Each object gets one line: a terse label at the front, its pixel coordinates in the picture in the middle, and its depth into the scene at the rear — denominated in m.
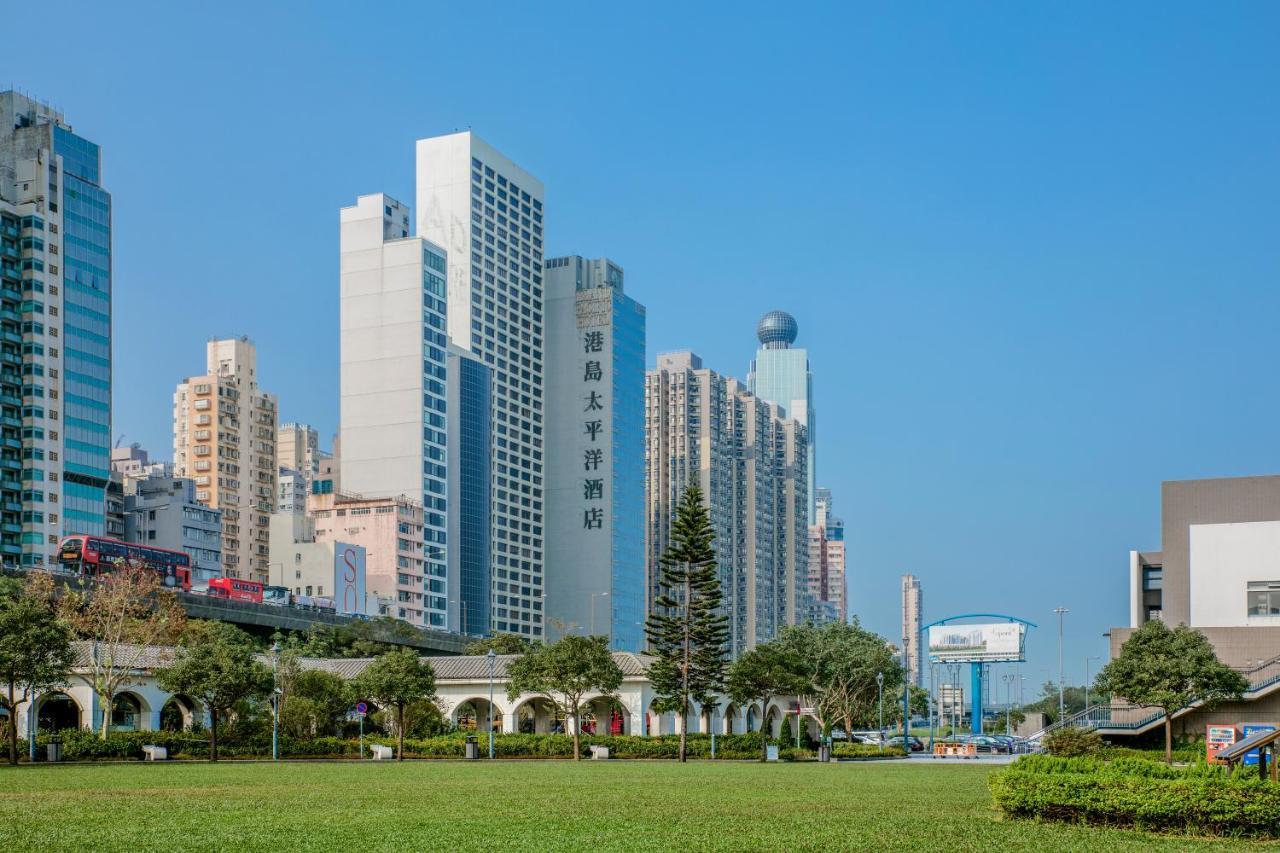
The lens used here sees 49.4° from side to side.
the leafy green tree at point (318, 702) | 50.97
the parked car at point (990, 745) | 68.06
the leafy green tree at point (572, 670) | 49.75
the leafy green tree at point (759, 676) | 53.00
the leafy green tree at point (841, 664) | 76.38
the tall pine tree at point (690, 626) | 52.22
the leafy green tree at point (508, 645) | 82.40
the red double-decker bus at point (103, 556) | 79.06
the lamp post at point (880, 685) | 77.50
